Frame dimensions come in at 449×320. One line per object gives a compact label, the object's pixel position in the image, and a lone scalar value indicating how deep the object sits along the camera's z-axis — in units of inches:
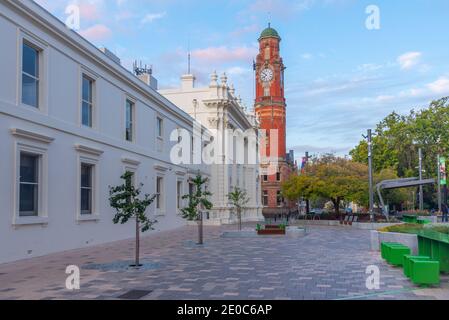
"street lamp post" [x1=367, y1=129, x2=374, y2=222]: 1137.1
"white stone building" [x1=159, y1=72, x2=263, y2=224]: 1563.7
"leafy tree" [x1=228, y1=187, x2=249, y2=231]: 1044.1
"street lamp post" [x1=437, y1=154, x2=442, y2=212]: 1392.0
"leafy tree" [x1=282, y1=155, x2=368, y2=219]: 1476.4
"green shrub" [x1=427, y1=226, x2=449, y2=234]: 482.9
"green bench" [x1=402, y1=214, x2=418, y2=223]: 1068.5
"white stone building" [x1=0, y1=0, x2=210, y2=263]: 504.1
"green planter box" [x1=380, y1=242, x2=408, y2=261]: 484.2
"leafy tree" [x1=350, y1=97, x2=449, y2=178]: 2188.7
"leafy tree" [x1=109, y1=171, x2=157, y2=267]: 482.0
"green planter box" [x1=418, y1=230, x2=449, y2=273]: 415.9
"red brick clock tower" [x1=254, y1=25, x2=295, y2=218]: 2955.2
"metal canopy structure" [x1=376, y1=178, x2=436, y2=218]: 1101.7
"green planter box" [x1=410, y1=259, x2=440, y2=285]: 351.9
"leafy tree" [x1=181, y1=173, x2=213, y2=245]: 730.2
